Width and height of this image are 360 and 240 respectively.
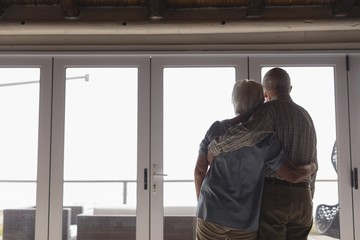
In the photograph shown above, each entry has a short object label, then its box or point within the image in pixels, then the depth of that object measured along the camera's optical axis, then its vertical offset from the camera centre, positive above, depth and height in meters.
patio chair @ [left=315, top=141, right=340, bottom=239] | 3.87 -0.63
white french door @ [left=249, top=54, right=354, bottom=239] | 3.88 +0.29
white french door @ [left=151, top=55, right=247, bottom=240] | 3.92 +0.27
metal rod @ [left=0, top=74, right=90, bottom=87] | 4.08 +0.66
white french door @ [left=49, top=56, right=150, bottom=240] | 3.94 +0.04
